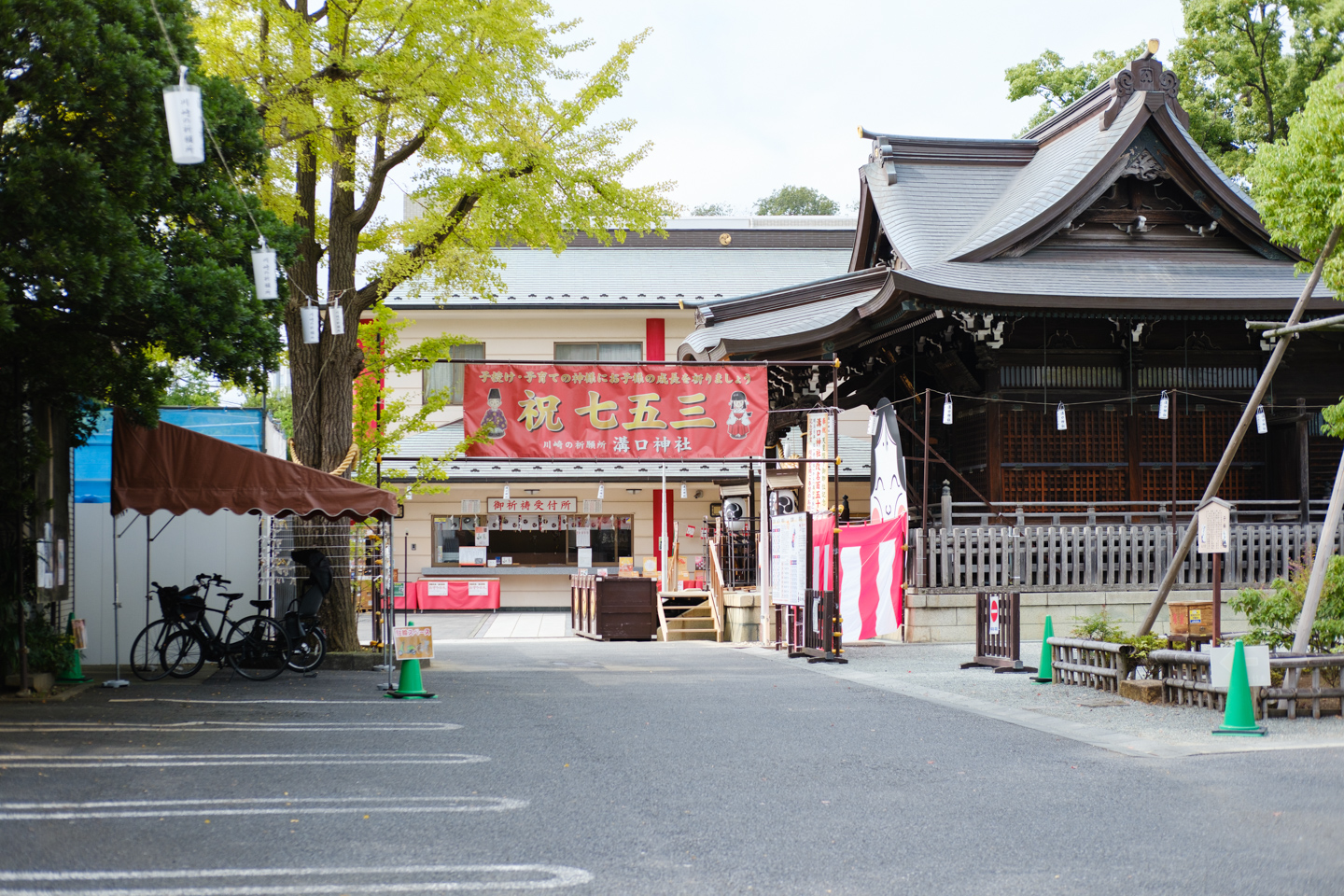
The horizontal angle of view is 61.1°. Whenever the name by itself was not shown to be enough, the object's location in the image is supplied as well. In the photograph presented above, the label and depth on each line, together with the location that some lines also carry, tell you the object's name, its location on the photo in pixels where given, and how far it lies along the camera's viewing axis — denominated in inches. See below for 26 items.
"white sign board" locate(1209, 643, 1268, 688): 362.9
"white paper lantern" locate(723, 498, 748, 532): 861.8
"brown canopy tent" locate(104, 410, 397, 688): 471.2
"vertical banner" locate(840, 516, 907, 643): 613.0
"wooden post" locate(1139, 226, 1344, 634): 413.4
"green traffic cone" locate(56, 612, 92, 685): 481.0
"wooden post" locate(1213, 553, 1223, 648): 403.5
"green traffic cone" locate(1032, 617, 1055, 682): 489.4
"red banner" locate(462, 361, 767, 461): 599.5
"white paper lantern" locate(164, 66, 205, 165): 288.7
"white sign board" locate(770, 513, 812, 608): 622.5
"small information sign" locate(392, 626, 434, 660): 520.1
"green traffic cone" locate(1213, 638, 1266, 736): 350.3
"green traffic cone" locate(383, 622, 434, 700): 461.7
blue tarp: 592.4
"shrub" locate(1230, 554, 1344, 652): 407.5
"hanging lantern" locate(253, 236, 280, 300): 387.2
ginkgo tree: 515.5
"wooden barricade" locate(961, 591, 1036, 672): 529.3
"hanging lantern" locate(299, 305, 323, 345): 489.4
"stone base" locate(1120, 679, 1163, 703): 418.6
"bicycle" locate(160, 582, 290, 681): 526.0
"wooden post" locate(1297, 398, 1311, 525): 721.6
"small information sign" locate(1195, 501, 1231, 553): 396.2
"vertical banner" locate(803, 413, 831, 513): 693.3
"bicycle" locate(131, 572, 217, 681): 518.0
